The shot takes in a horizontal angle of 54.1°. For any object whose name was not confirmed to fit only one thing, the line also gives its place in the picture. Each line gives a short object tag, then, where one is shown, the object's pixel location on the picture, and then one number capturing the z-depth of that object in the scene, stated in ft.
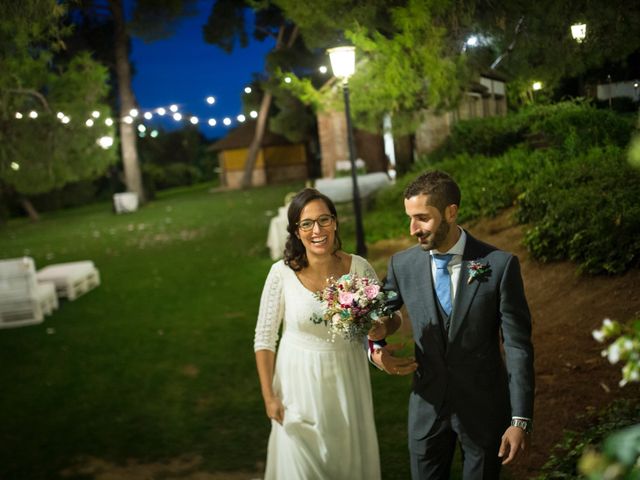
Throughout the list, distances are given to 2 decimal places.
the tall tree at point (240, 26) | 105.91
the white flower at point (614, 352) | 4.69
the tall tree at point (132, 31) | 93.97
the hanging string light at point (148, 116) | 57.36
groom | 9.02
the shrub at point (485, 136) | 30.42
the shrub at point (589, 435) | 11.37
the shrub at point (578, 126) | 21.44
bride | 11.25
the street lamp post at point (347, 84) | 33.91
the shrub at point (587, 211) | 21.21
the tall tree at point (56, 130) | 53.06
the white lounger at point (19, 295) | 32.76
